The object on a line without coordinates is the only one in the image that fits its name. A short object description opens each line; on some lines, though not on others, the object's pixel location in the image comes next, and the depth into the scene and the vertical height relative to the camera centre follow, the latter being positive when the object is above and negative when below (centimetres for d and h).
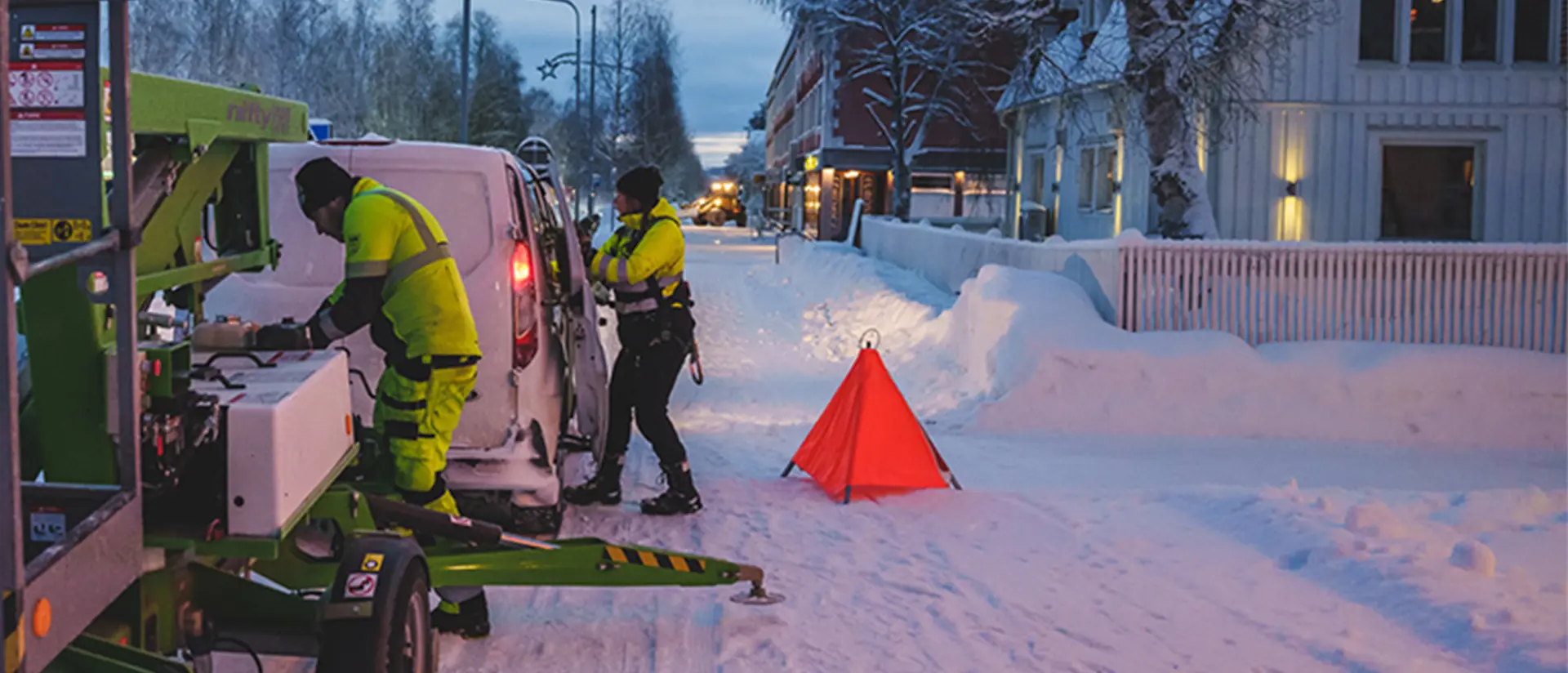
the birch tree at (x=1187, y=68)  1761 +192
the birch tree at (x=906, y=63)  4019 +472
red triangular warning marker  910 -136
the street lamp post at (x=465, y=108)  3253 +237
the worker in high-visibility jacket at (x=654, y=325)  851 -59
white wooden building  2186 +155
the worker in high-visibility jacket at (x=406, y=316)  576 -38
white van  719 -37
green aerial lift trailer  341 -59
